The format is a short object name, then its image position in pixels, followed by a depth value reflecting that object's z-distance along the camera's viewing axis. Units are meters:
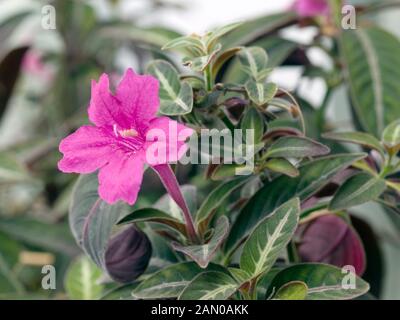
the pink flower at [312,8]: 0.53
